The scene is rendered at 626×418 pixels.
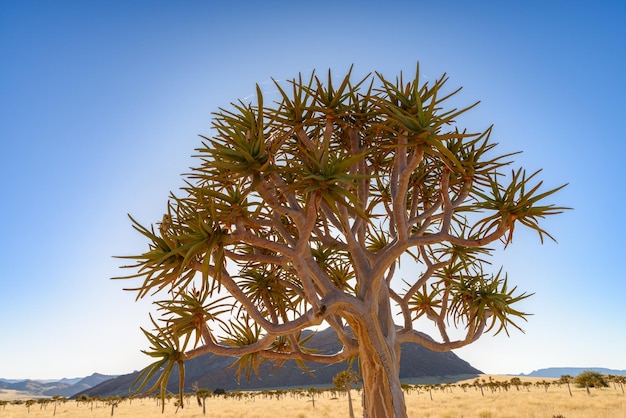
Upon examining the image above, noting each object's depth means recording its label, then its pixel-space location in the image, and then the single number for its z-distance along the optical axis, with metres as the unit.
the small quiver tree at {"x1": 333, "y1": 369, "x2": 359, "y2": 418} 21.83
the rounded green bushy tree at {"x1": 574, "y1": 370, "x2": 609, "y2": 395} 33.97
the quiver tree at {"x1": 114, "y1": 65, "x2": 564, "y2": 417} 5.27
